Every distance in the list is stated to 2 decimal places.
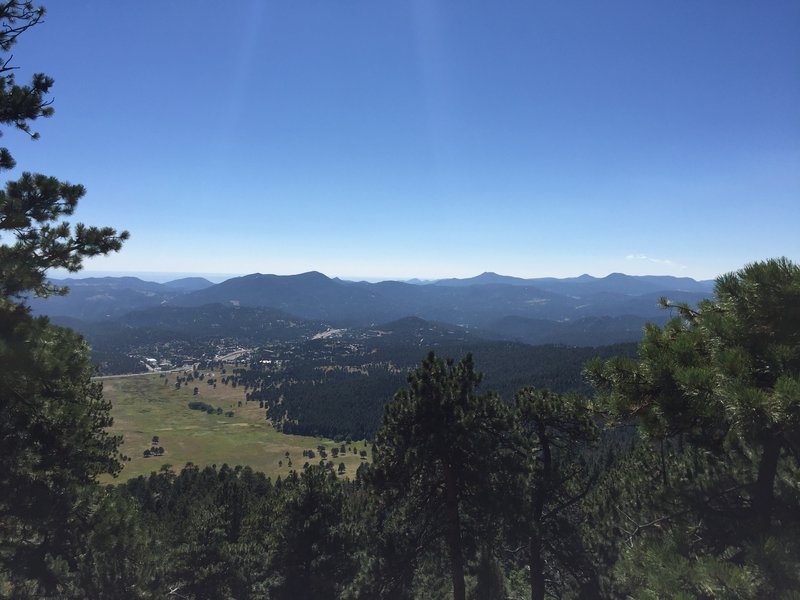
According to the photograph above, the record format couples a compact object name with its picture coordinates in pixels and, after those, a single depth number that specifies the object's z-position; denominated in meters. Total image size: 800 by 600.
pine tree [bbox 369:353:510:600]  14.21
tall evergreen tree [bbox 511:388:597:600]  15.24
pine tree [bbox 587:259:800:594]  4.85
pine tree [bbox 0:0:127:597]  8.76
